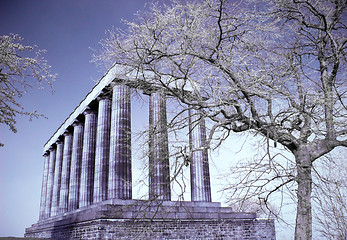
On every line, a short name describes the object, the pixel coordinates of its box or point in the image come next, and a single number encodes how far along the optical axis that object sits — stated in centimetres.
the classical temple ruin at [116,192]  1627
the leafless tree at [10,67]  797
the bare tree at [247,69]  796
